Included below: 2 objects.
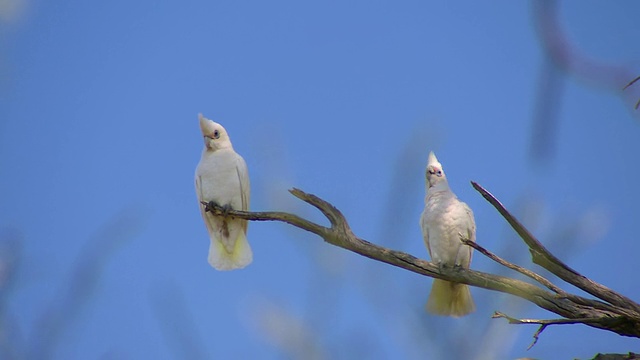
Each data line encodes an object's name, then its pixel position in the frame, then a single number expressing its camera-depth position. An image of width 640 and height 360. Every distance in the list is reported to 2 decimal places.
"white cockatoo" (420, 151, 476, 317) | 12.20
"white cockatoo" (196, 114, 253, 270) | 13.08
